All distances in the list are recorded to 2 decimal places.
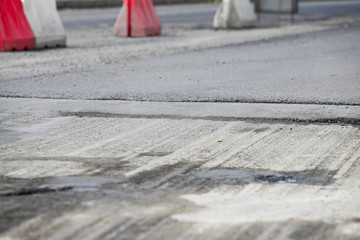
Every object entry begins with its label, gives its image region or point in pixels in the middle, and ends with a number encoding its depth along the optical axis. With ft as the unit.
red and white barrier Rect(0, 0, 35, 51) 40.68
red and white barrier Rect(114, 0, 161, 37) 51.13
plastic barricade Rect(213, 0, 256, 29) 60.08
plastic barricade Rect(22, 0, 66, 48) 42.45
